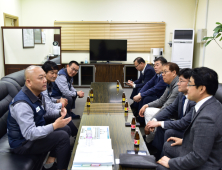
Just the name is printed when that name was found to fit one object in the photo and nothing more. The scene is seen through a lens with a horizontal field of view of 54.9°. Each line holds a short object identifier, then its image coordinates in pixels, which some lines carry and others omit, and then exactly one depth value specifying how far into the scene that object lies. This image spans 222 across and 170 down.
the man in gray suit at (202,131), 1.40
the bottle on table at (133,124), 2.05
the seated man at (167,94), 2.85
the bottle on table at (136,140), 1.75
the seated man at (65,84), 3.77
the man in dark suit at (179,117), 2.22
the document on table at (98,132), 1.82
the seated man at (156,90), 3.64
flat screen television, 7.04
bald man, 1.79
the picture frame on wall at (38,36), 5.63
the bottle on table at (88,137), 1.68
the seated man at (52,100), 2.70
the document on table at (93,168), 1.38
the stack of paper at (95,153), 1.42
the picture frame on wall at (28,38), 5.68
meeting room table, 1.74
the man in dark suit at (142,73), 4.48
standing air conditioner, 6.65
